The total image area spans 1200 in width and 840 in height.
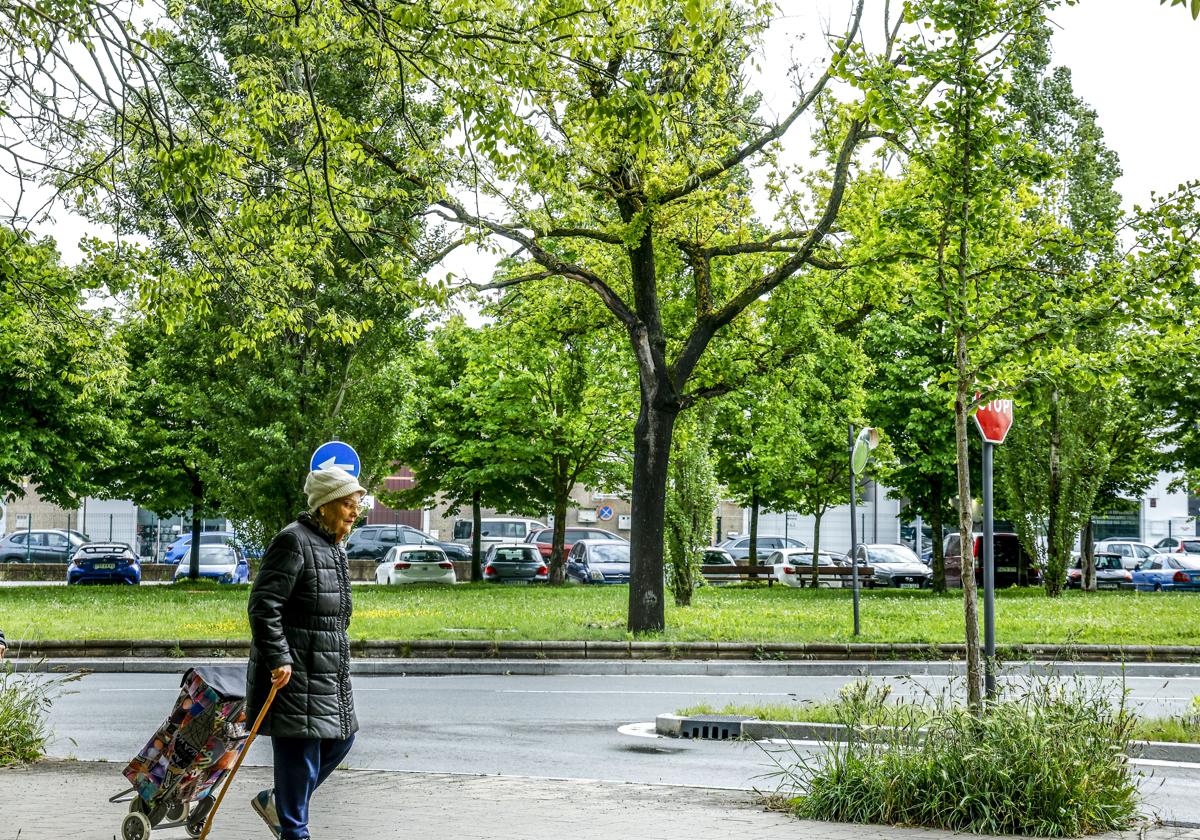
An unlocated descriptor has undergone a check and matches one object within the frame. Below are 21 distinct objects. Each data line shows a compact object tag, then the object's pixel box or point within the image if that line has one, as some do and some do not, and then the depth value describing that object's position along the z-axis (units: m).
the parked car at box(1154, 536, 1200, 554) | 46.26
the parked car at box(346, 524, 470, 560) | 43.53
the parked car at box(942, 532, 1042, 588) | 38.81
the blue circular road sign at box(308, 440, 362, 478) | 14.83
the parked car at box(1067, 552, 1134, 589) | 42.75
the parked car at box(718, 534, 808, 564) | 50.06
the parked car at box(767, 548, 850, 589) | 38.12
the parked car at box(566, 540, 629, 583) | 35.50
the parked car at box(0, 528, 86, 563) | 43.88
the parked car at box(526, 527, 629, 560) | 44.28
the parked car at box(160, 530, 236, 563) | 45.00
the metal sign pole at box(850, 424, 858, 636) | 16.67
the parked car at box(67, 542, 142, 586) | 35.97
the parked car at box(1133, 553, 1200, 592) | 41.19
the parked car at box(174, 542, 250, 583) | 39.81
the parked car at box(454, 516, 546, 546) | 55.22
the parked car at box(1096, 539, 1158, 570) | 47.78
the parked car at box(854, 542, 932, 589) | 39.25
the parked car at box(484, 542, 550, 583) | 38.16
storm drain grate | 10.48
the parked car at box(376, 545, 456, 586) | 35.66
